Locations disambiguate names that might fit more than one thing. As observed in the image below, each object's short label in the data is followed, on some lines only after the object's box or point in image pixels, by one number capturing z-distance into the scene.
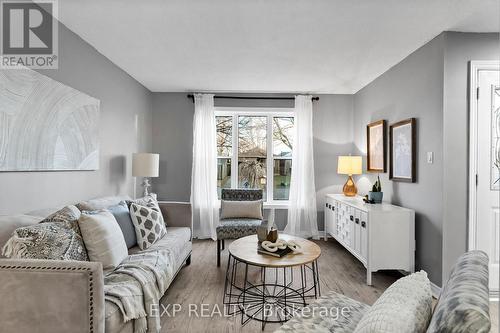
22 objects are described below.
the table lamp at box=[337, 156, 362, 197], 4.23
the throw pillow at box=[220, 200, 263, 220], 4.03
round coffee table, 2.21
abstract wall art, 1.99
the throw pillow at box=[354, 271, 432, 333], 0.93
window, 5.00
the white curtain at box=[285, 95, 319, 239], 4.77
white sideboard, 2.99
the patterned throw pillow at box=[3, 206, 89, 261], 1.61
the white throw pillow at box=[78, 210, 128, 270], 1.97
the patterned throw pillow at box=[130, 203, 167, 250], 2.73
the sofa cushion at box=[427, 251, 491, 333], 0.70
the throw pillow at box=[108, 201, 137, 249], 2.60
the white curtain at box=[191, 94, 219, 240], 4.72
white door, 2.62
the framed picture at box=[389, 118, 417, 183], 3.08
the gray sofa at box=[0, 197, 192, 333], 1.45
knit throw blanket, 1.69
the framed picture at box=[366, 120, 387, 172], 3.74
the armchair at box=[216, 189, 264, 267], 3.58
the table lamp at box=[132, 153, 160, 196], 3.79
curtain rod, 4.80
